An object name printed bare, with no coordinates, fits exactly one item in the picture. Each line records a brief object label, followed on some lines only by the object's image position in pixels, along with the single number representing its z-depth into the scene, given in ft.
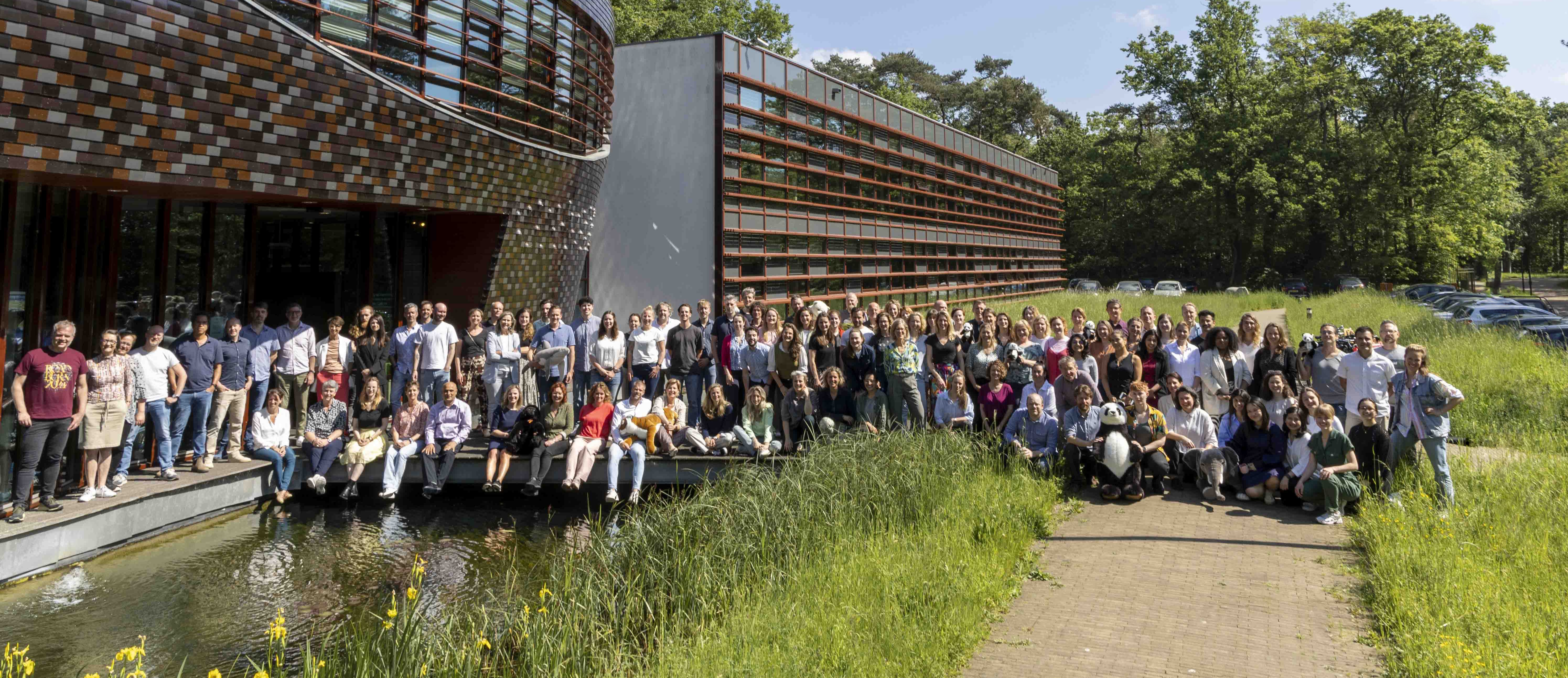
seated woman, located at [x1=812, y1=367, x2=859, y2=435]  33.09
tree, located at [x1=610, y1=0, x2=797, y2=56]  125.80
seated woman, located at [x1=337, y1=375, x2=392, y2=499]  32.89
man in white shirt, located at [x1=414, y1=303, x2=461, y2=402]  34.71
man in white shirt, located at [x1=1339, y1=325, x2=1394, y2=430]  28.55
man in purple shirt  33.09
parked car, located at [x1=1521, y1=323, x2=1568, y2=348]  53.62
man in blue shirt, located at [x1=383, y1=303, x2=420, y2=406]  35.06
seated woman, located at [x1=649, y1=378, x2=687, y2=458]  34.01
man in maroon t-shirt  25.29
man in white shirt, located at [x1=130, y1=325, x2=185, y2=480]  29.09
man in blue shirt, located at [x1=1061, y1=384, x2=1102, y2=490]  29.68
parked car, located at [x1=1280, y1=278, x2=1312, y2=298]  147.64
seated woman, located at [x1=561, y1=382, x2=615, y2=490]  32.73
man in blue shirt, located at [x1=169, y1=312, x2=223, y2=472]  30.37
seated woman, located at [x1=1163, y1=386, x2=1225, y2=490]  29.66
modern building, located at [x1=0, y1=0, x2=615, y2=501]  26.32
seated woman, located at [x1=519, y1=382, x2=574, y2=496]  33.12
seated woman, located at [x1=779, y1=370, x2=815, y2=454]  32.78
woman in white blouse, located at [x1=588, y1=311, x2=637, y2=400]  35.55
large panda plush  28.78
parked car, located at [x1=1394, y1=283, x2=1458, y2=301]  120.26
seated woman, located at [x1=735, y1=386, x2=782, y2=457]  33.88
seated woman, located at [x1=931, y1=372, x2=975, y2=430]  31.89
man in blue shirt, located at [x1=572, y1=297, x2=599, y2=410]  37.11
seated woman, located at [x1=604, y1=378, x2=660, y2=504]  33.01
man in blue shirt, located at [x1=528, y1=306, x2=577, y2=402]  36.24
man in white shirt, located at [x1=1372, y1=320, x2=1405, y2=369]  29.12
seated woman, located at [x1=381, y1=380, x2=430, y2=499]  32.83
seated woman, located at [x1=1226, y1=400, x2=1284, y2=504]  28.63
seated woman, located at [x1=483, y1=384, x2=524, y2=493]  33.17
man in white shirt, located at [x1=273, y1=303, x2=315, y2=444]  33.42
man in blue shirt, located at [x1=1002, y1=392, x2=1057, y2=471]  30.09
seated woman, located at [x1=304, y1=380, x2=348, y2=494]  32.42
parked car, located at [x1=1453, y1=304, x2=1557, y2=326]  73.46
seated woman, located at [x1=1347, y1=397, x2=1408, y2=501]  27.09
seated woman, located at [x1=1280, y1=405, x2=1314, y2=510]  28.04
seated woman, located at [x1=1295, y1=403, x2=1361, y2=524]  26.45
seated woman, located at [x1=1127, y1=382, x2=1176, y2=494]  29.45
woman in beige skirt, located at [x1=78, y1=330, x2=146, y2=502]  26.89
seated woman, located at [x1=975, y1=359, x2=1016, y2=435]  31.89
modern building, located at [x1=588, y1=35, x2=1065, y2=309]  58.08
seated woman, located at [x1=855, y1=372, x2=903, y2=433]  32.53
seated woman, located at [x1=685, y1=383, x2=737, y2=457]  34.17
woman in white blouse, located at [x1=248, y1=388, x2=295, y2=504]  31.94
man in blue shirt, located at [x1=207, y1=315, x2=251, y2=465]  31.48
